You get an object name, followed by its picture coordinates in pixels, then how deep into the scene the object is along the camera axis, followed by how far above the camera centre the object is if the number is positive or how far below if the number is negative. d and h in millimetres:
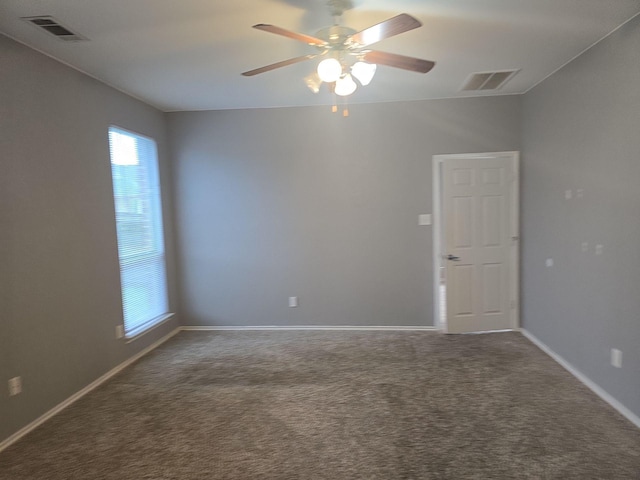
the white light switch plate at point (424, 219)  4781 -174
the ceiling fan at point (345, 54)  2160 +905
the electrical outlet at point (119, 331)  3894 -1095
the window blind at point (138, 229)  4047 -148
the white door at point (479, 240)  4621 -438
